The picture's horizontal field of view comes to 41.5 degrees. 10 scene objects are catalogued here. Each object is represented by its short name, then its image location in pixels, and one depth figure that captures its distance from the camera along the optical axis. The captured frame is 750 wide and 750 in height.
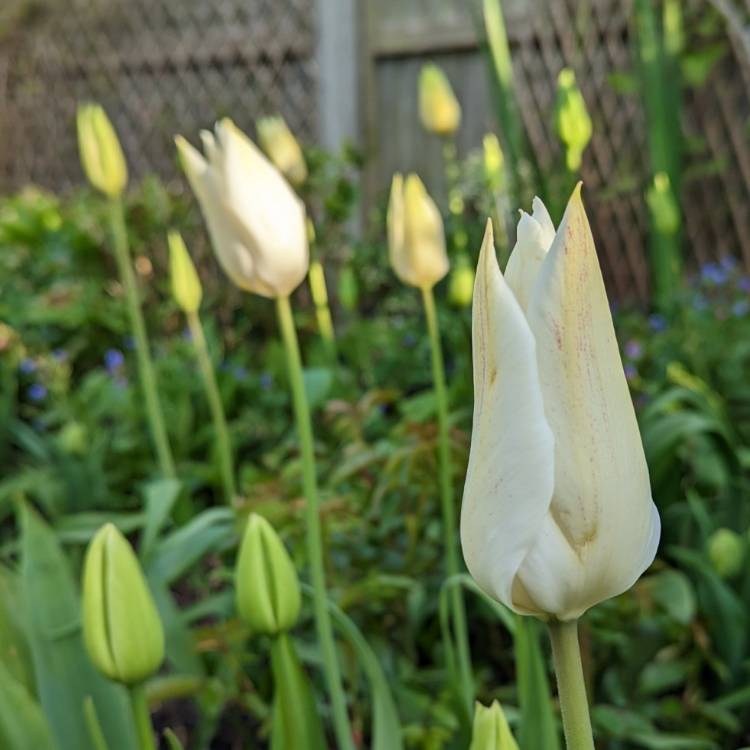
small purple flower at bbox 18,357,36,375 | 2.61
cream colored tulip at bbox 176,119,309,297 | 0.92
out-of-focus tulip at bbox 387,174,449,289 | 1.10
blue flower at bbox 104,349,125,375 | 2.59
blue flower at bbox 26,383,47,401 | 2.44
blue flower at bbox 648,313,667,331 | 2.35
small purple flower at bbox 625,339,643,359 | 2.14
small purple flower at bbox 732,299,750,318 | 2.39
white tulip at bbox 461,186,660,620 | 0.39
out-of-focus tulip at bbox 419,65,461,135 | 1.75
